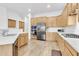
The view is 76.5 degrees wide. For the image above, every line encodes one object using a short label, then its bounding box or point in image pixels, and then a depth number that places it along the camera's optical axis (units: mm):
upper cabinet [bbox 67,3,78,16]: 1525
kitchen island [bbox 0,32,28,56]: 939
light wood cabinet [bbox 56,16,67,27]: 3181
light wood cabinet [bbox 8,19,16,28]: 2640
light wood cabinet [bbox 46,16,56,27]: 3541
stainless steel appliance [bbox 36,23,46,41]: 3539
